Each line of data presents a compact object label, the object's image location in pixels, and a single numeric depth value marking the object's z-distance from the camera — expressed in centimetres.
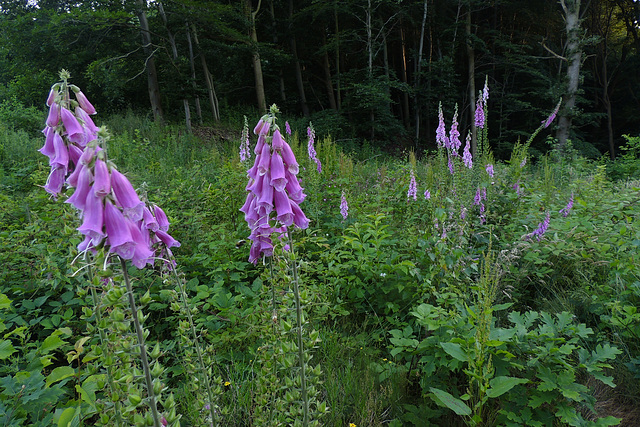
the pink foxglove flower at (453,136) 422
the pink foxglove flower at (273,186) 144
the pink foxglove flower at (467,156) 427
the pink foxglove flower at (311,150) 542
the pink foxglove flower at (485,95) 420
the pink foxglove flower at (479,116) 429
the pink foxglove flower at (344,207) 371
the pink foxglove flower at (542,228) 338
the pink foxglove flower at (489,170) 447
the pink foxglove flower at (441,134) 431
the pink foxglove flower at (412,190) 404
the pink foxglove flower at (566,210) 402
